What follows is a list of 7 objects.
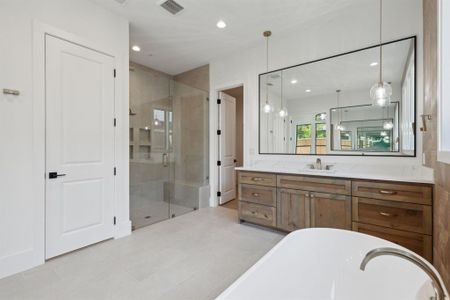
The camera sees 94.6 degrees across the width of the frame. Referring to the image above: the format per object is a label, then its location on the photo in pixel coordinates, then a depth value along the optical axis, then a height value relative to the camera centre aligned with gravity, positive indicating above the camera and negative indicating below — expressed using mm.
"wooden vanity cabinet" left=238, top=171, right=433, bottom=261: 1935 -648
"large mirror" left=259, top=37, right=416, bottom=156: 2465 +611
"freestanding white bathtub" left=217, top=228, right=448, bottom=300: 1179 -808
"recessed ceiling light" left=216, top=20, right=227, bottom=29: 3009 +1849
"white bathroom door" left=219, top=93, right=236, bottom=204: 4422 +31
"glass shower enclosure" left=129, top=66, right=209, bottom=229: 3365 +27
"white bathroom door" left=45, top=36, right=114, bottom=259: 2285 +42
